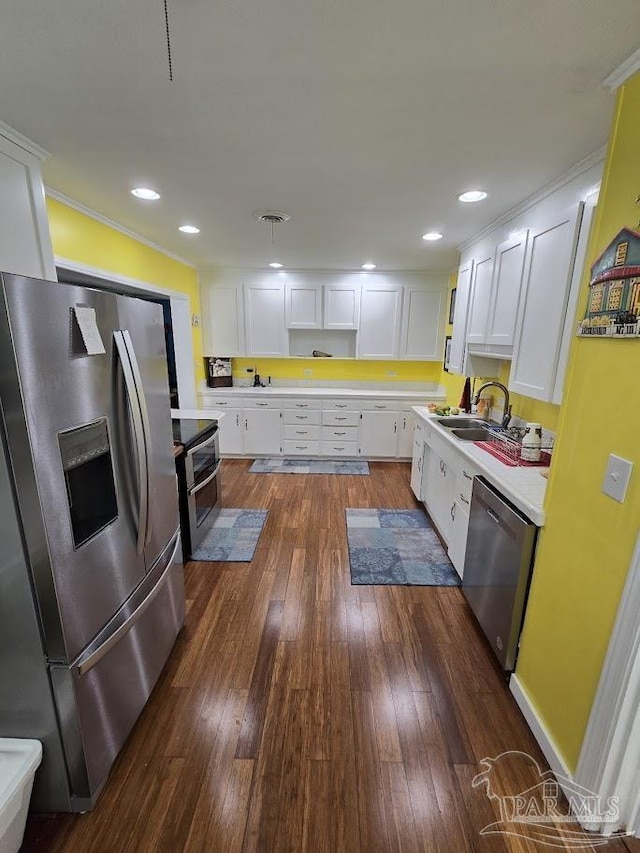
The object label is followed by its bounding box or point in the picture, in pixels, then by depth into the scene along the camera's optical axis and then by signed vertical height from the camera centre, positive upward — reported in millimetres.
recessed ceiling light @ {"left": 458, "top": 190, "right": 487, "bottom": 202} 2066 +860
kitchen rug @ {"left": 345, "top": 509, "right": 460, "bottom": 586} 2469 -1552
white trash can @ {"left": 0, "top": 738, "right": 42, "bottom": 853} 1007 -1266
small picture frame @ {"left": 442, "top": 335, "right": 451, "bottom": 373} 3776 -53
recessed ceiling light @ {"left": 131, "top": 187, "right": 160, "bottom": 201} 2072 +847
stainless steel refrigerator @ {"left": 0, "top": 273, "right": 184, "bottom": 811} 954 -570
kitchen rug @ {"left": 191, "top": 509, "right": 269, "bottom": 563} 2684 -1556
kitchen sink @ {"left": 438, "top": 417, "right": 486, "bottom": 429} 3072 -646
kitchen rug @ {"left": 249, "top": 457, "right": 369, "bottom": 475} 4398 -1521
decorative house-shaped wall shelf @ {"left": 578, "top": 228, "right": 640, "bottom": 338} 1033 +172
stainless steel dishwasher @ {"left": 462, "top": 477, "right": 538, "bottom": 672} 1585 -1060
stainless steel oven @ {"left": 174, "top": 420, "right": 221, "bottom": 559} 2455 -1036
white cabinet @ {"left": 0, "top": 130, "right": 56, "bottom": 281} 1533 +551
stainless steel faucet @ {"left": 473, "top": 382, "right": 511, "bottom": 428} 2756 -505
